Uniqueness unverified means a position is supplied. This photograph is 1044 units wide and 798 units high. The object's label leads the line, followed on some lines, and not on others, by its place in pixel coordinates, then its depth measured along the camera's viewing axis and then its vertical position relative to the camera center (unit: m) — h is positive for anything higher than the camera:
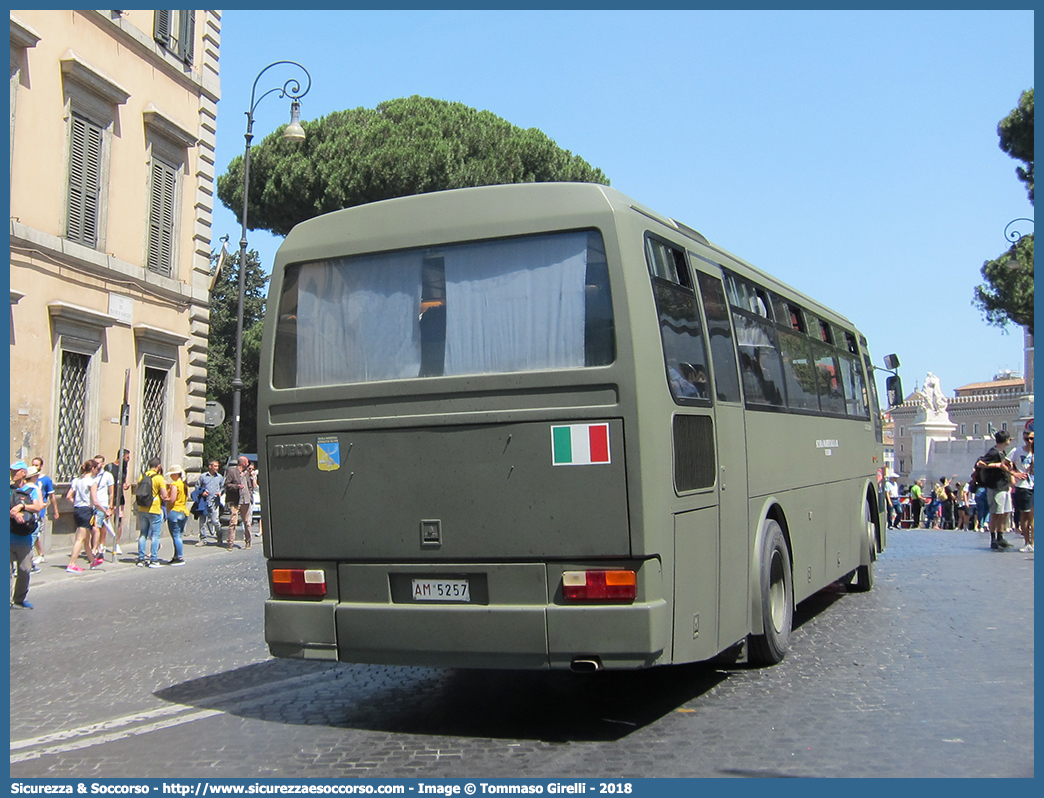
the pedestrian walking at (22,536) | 11.77 -0.77
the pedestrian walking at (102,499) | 16.75 -0.54
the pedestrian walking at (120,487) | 18.45 -0.42
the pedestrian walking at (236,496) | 21.58 -0.64
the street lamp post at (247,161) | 23.75 +6.32
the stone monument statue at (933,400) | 64.56 +3.69
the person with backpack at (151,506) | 17.22 -0.66
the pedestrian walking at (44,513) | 15.16 -0.77
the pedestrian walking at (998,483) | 19.14 -0.29
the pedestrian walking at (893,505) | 42.54 -1.56
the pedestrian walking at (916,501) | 40.47 -1.27
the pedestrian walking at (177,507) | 17.81 -0.70
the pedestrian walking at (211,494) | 21.95 -0.61
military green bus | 6.01 +0.14
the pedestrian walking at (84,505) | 16.06 -0.61
